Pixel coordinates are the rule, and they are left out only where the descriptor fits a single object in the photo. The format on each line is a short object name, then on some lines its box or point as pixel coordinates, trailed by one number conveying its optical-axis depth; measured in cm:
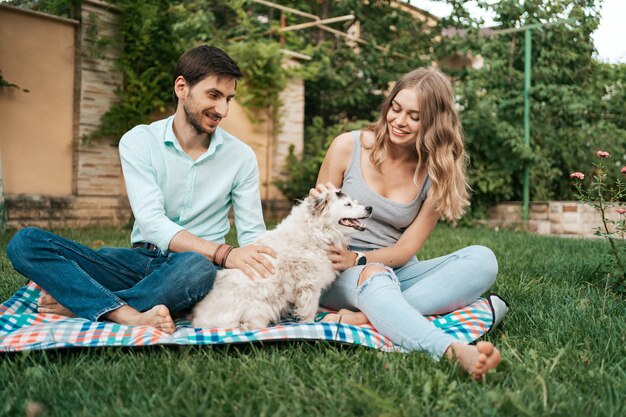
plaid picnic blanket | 252
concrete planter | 950
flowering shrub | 360
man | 293
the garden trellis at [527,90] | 979
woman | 322
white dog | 289
